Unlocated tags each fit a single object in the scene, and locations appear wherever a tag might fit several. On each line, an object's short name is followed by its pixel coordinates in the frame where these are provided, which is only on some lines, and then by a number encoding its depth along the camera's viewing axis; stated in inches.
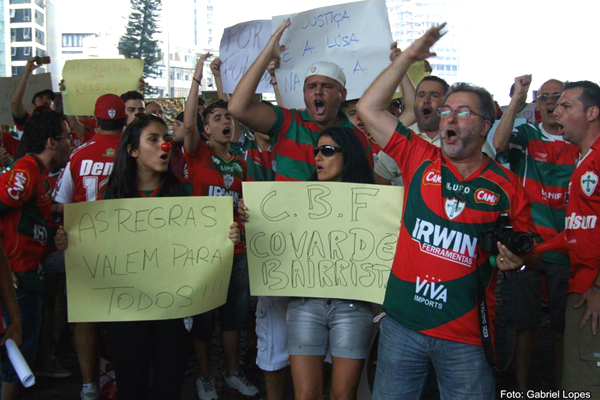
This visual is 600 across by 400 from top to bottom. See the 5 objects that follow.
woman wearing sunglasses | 143.9
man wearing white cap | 162.4
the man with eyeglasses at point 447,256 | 119.2
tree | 2016.5
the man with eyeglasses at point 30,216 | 159.2
